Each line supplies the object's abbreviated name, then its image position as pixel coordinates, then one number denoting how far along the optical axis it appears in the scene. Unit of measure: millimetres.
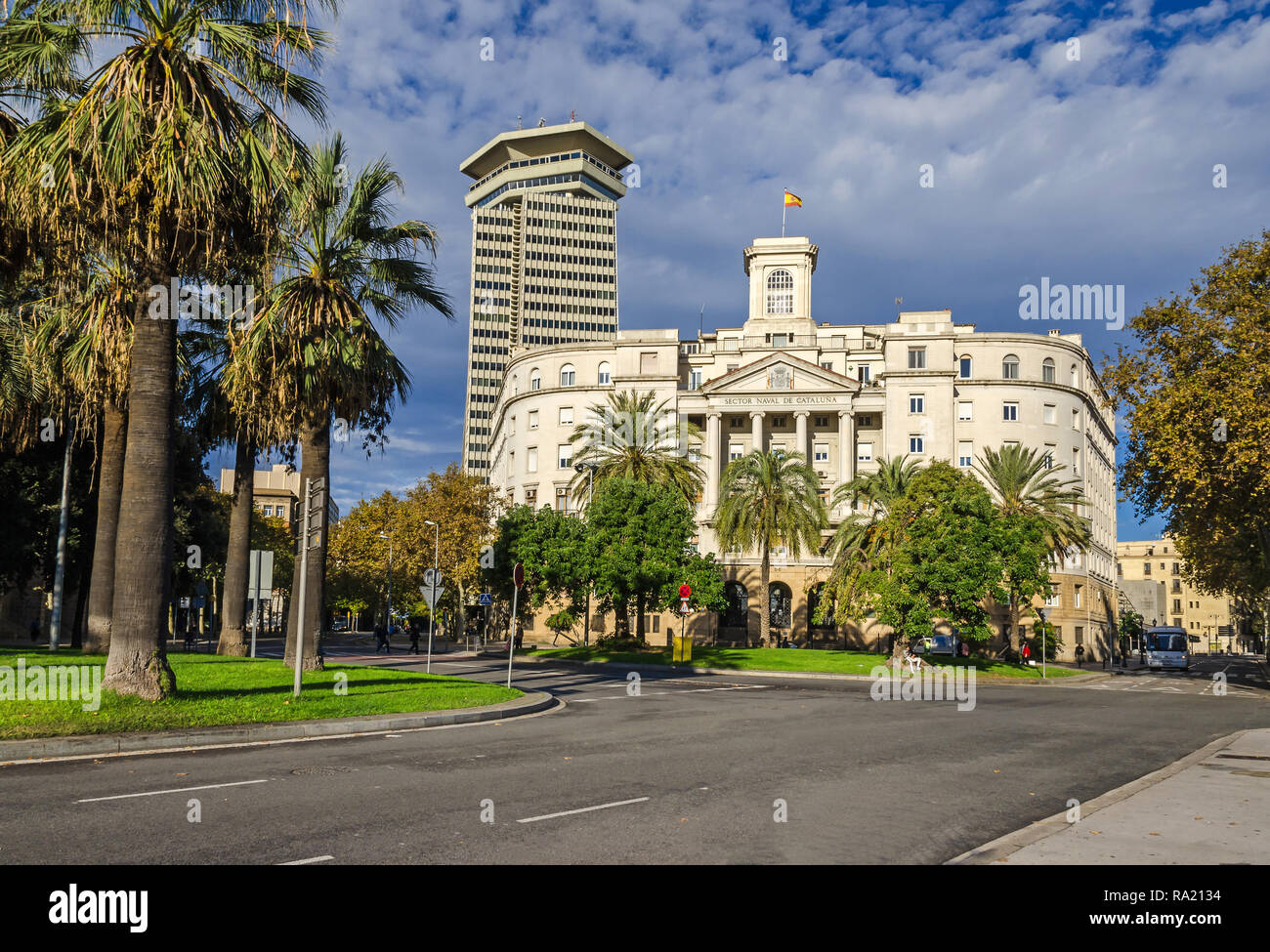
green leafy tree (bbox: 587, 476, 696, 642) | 44812
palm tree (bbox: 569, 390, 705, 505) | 50250
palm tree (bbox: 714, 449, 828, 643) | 49250
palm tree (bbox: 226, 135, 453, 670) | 20438
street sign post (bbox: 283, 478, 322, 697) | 18062
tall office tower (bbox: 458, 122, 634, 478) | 158500
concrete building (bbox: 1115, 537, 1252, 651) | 174000
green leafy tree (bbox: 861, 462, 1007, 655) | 37844
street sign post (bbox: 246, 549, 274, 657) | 27344
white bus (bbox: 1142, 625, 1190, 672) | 50969
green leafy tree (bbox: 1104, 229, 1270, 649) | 32531
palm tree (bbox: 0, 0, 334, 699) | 13922
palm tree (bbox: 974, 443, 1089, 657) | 54375
